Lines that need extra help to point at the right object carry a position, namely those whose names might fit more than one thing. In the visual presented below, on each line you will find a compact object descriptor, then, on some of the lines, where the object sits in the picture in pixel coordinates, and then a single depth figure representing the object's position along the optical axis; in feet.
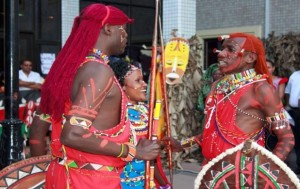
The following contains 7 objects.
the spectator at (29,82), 26.84
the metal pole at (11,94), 14.98
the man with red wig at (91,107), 7.88
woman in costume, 12.41
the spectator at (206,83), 23.59
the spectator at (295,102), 22.85
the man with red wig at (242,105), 10.53
